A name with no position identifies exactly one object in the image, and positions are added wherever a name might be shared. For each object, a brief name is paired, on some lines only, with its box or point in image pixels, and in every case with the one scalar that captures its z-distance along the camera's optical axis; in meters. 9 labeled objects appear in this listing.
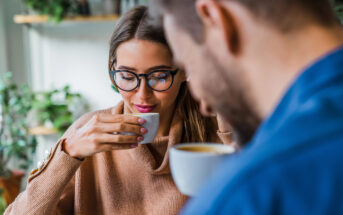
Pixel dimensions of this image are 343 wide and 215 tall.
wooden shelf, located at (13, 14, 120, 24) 3.07
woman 1.15
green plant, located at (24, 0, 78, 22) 3.02
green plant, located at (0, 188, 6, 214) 2.12
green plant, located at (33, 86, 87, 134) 3.17
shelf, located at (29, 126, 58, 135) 3.18
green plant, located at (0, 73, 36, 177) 2.79
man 0.40
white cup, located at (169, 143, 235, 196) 0.64
